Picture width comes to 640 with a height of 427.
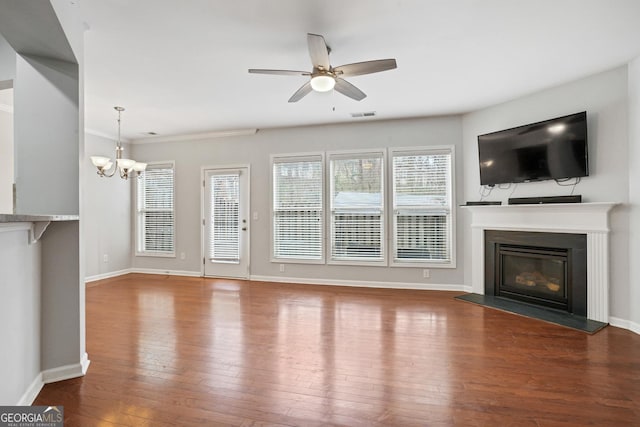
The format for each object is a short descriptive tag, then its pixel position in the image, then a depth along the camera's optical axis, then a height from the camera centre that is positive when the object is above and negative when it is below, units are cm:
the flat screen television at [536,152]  340 +77
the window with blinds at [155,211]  603 +10
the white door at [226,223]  557 -14
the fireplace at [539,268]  347 -70
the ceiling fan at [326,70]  235 +122
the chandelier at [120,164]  411 +73
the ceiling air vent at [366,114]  459 +156
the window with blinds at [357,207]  497 +13
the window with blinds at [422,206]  476 +13
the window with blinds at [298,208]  523 +13
